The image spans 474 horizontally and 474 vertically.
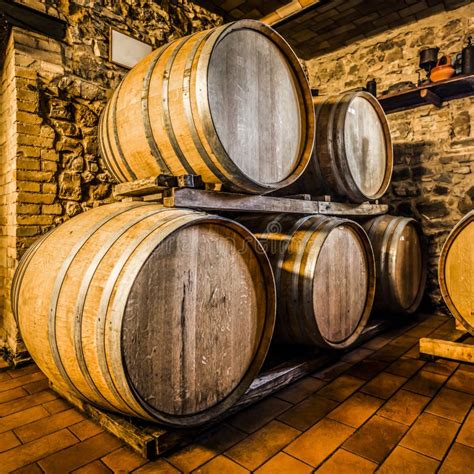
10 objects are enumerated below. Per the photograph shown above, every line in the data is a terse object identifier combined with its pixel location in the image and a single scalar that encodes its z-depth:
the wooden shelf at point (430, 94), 3.67
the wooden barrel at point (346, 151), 2.77
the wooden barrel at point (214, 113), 1.75
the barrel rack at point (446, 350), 2.54
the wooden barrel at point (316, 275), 2.23
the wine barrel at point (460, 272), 2.63
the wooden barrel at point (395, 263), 3.22
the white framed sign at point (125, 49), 3.13
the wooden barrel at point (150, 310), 1.36
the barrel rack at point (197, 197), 1.81
